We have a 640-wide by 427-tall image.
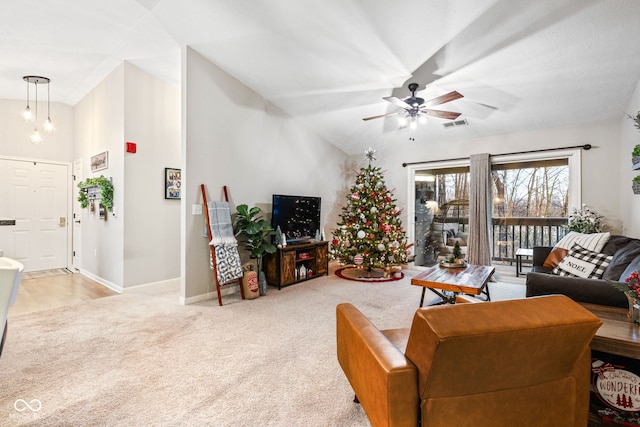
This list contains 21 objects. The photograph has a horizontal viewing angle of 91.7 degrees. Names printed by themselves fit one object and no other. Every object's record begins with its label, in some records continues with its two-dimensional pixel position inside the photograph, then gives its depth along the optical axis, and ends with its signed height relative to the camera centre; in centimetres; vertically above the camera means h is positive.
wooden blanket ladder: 379 -53
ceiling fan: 347 +118
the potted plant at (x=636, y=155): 274 +50
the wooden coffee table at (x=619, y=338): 146 -63
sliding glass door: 482 +14
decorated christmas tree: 533 -36
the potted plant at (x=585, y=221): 411 -15
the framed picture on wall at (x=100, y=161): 469 +73
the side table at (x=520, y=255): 473 -71
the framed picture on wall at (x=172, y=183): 480 +40
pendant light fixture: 446 +190
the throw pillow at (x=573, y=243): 348 -40
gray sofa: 238 -60
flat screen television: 472 -12
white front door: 523 -7
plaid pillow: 313 -57
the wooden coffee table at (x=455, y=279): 301 -73
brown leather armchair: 104 -57
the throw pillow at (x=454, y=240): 564 -57
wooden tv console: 451 -84
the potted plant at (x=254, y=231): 416 -29
